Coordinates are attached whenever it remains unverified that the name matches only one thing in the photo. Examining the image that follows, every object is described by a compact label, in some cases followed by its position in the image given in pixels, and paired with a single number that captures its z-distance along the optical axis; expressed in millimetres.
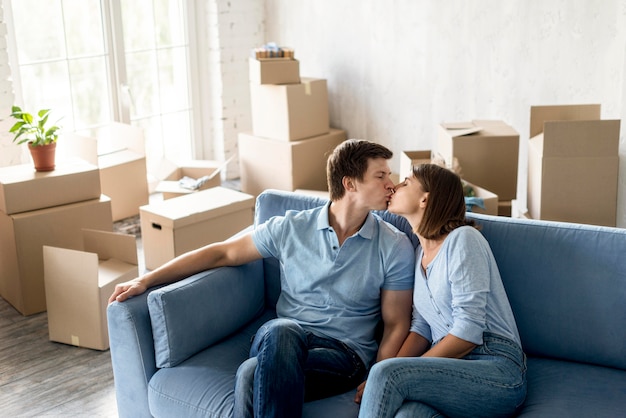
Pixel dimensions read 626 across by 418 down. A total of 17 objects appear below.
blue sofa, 2164
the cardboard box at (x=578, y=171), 2967
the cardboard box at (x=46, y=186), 3354
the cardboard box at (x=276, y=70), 4484
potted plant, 3475
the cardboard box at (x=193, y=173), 4402
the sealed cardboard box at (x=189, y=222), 3684
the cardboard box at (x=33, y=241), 3361
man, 2174
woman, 1918
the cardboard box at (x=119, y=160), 4320
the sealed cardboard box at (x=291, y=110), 4512
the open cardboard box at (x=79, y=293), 3080
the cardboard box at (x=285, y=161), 4562
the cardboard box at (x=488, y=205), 2988
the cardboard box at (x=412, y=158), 3349
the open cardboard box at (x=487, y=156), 3297
